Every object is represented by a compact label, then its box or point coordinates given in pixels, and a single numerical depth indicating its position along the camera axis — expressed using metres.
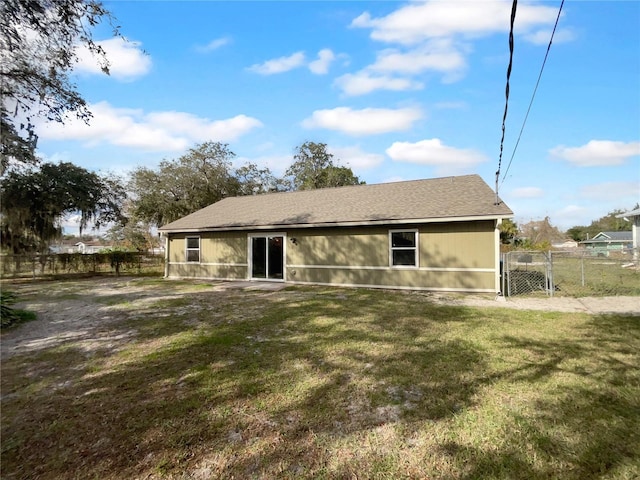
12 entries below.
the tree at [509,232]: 30.05
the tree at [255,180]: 31.86
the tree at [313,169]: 37.41
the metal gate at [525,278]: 9.96
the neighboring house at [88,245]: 55.44
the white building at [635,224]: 20.33
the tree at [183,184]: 28.09
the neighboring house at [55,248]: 19.33
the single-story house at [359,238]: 10.83
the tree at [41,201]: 16.50
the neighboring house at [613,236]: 41.10
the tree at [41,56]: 5.78
